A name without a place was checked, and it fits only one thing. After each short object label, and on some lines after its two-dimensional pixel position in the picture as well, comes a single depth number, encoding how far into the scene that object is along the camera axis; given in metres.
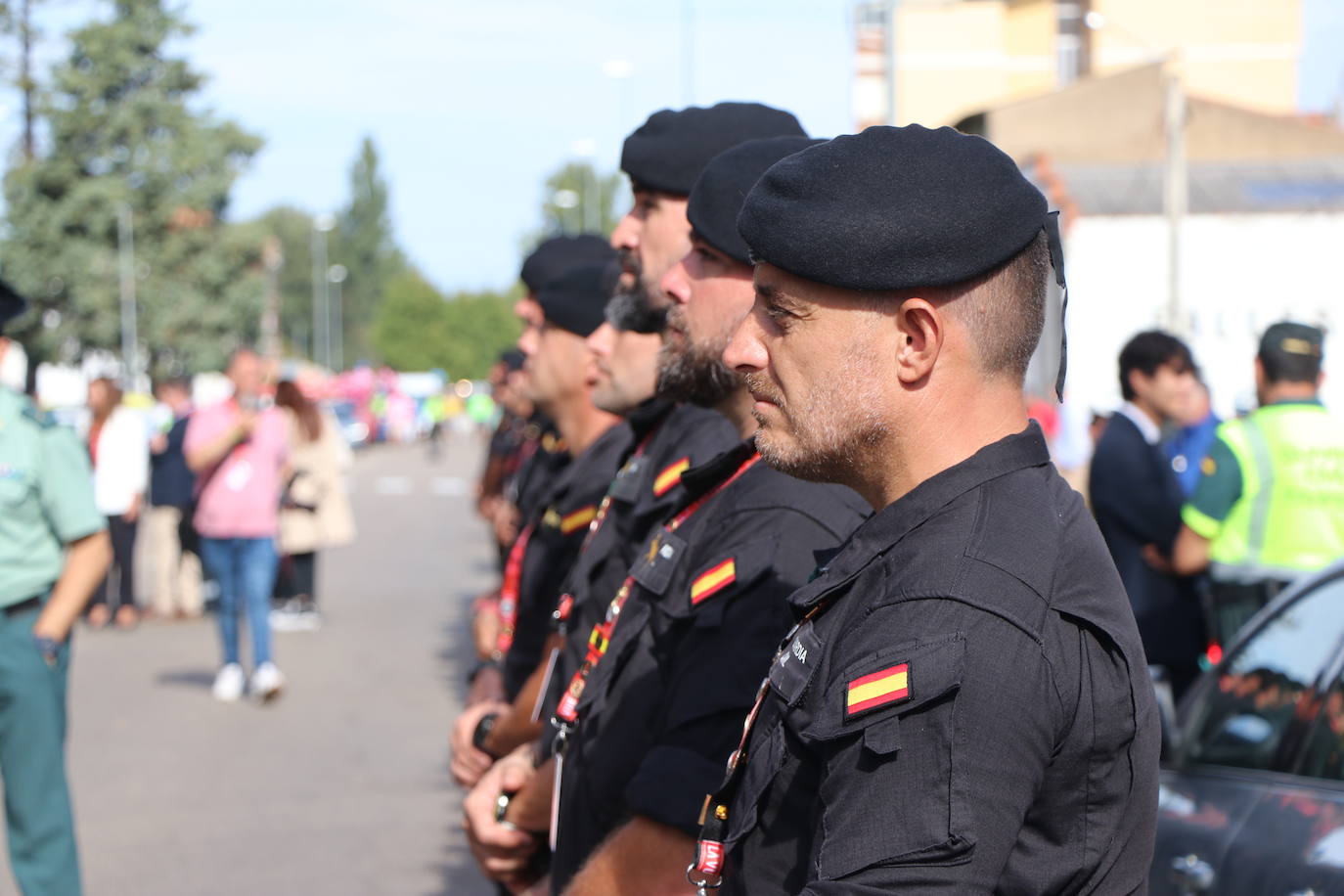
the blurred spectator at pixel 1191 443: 7.20
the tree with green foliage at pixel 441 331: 90.62
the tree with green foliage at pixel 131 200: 49.12
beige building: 45.66
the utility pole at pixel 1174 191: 21.84
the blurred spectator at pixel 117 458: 12.56
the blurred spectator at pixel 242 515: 9.92
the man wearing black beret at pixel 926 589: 1.53
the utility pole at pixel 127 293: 50.03
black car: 3.21
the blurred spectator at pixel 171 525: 13.14
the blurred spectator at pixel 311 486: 12.23
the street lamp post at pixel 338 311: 116.88
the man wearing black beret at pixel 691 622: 2.25
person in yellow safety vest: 5.66
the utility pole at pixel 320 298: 117.19
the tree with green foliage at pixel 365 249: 125.12
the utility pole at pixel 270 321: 59.21
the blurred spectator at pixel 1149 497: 6.44
